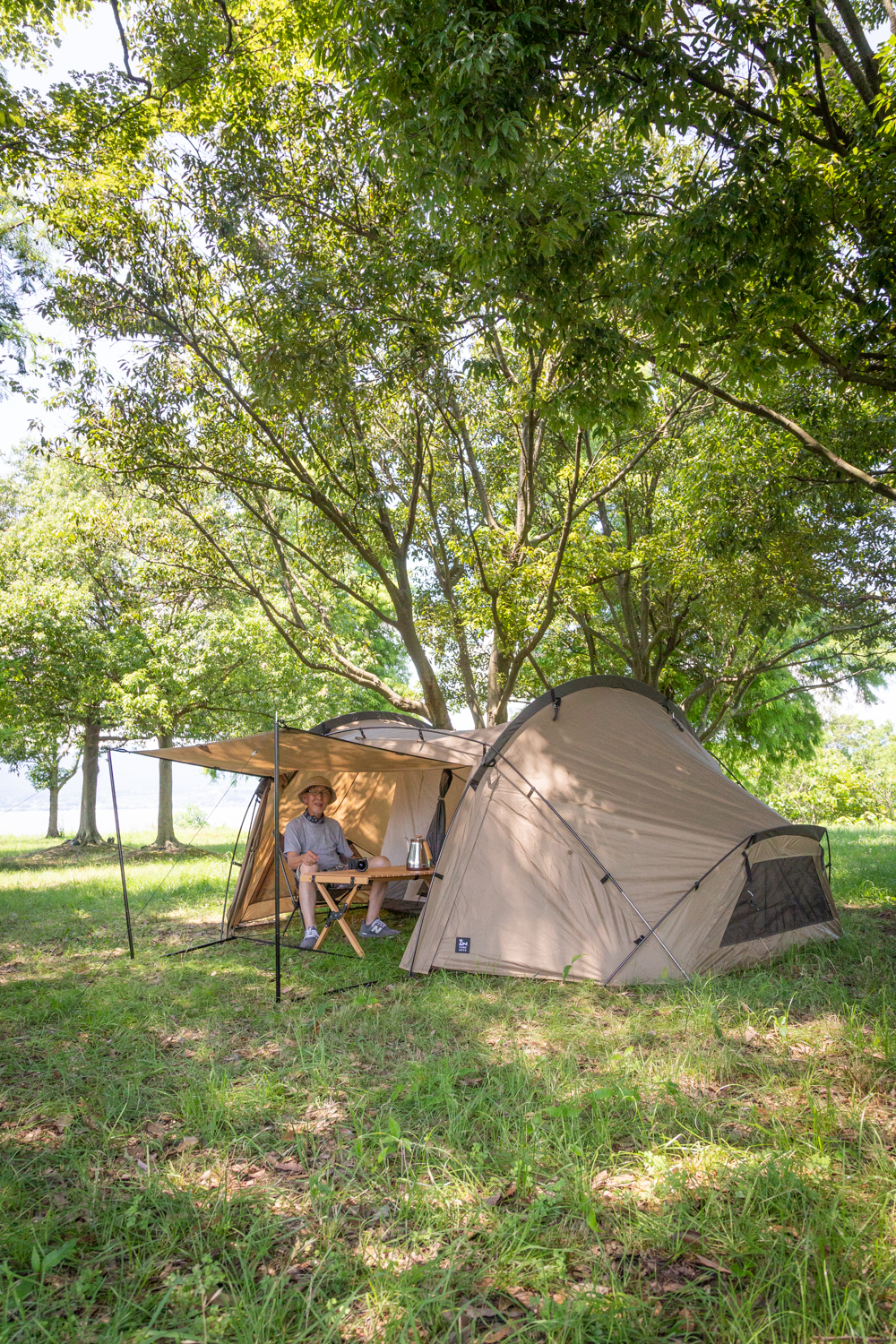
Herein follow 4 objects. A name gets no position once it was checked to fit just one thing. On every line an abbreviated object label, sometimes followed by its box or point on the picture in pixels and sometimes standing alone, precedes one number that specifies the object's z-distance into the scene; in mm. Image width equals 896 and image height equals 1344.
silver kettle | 6766
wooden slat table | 6340
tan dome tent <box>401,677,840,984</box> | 5488
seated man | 6805
